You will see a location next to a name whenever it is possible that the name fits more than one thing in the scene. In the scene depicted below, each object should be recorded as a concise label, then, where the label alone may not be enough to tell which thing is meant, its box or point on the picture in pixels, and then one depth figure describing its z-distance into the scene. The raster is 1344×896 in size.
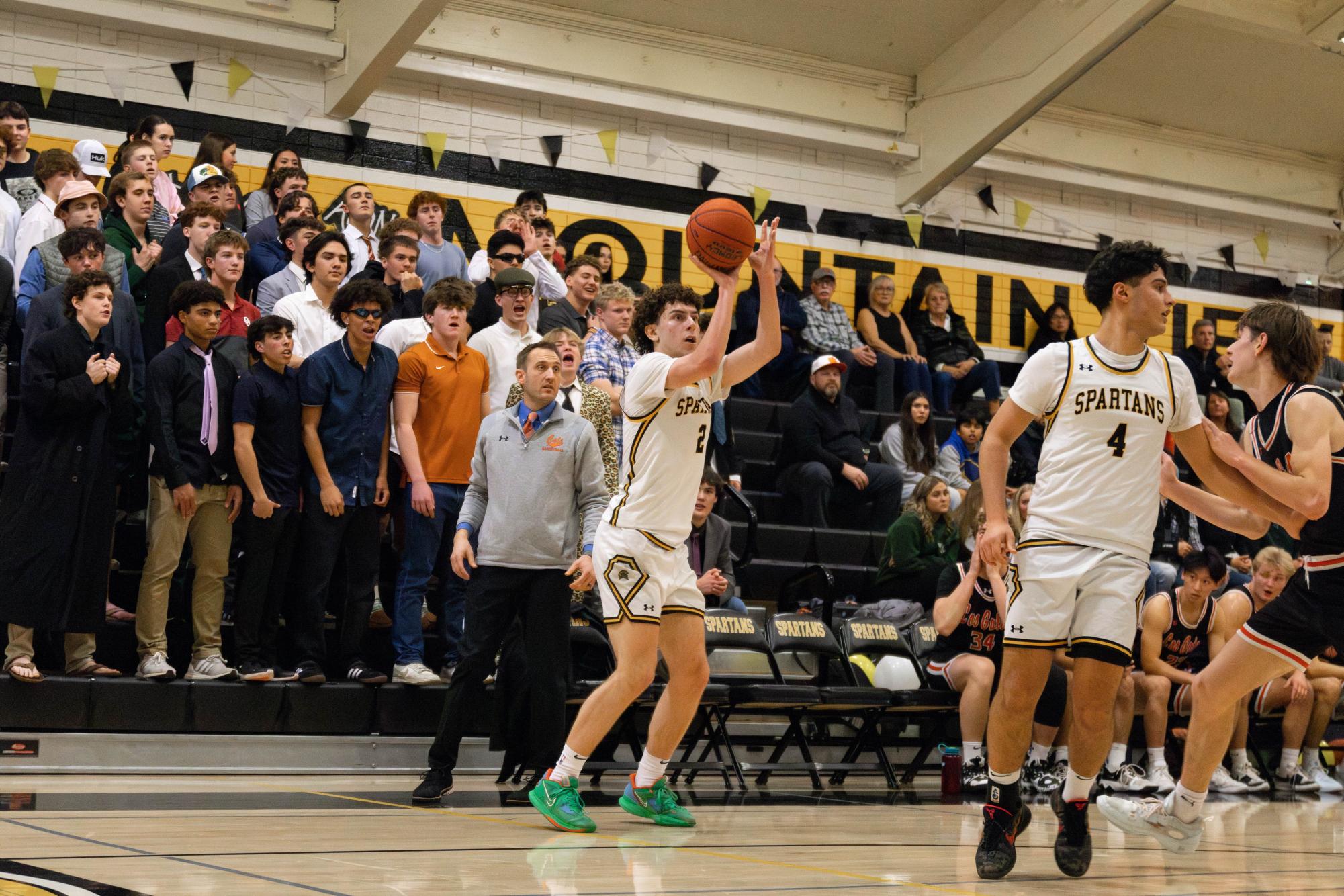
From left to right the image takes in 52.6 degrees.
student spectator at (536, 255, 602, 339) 8.66
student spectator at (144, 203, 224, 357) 7.32
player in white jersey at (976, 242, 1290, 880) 4.02
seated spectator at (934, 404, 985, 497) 10.72
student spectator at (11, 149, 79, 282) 7.34
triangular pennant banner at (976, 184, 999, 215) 14.58
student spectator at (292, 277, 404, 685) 6.60
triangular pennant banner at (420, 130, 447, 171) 11.98
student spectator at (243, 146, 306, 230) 9.17
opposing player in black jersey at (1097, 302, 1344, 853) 4.22
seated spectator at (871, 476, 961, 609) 8.92
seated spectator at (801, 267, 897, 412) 11.91
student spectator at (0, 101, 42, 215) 7.93
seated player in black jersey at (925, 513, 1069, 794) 7.20
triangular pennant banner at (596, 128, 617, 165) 12.76
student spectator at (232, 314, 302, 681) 6.46
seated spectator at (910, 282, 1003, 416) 12.70
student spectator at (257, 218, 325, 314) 7.80
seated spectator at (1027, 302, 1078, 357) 14.24
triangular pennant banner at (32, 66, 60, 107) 10.49
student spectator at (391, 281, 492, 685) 6.80
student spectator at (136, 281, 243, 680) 6.29
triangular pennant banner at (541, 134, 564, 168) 12.49
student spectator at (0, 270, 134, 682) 5.96
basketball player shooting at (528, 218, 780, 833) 4.66
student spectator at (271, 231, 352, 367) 7.39
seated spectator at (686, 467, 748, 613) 7.73
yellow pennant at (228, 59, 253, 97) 11.14
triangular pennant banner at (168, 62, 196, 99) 10.98
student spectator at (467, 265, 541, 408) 7.67
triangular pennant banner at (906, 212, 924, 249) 14.07
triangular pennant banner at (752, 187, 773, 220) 13.31
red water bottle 7.25
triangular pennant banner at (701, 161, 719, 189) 13.16
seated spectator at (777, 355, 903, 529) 10.13
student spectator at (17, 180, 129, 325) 6.87
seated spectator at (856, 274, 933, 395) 12.25
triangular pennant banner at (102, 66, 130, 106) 10.75
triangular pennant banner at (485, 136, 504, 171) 12.27
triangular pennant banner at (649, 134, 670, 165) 13.00
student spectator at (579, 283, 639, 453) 7.68
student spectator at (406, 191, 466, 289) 9.32
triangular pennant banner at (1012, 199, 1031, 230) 14.80
